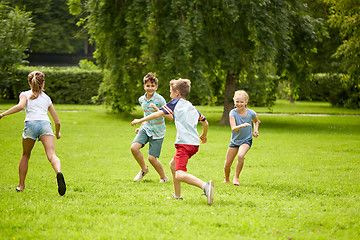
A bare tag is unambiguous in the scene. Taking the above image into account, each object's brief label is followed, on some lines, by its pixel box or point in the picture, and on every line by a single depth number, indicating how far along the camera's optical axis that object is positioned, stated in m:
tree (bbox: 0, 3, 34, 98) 45.85
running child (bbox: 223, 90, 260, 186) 15.18
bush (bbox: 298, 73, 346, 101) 67.26
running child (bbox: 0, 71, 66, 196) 12.83
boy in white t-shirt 11.78
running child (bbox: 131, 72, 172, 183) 15.36
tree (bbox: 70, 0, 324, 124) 35.37
